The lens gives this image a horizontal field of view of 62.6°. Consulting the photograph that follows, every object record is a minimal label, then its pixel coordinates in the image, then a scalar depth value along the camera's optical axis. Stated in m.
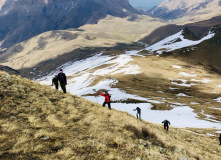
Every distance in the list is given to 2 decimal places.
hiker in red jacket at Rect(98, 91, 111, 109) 19.80
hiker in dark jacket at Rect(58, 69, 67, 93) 20.94
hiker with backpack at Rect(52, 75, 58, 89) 21.58
